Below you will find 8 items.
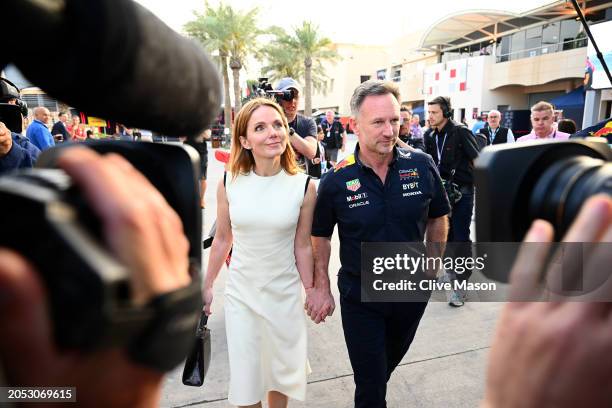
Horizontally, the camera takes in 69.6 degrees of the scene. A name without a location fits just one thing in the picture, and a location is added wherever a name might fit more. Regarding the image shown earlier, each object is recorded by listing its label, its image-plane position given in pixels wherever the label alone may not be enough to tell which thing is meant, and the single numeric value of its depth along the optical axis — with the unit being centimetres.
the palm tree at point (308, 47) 3067
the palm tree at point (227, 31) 2395
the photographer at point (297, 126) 384
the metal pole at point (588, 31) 186
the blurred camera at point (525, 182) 65
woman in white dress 246
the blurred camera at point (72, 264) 39
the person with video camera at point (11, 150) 303
